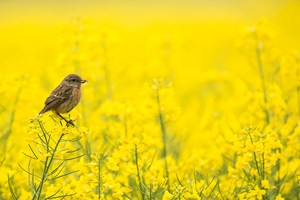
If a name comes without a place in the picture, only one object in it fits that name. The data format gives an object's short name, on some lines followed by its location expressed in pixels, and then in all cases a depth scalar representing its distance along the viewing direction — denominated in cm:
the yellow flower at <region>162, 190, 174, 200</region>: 843
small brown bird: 910
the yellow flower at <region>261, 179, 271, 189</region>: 889
